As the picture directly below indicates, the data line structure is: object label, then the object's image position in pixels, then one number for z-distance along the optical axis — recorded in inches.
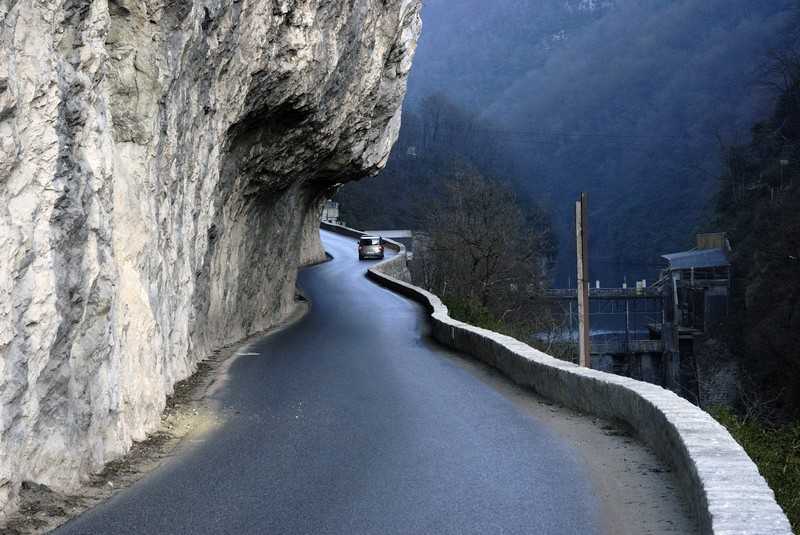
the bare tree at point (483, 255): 2039.9
